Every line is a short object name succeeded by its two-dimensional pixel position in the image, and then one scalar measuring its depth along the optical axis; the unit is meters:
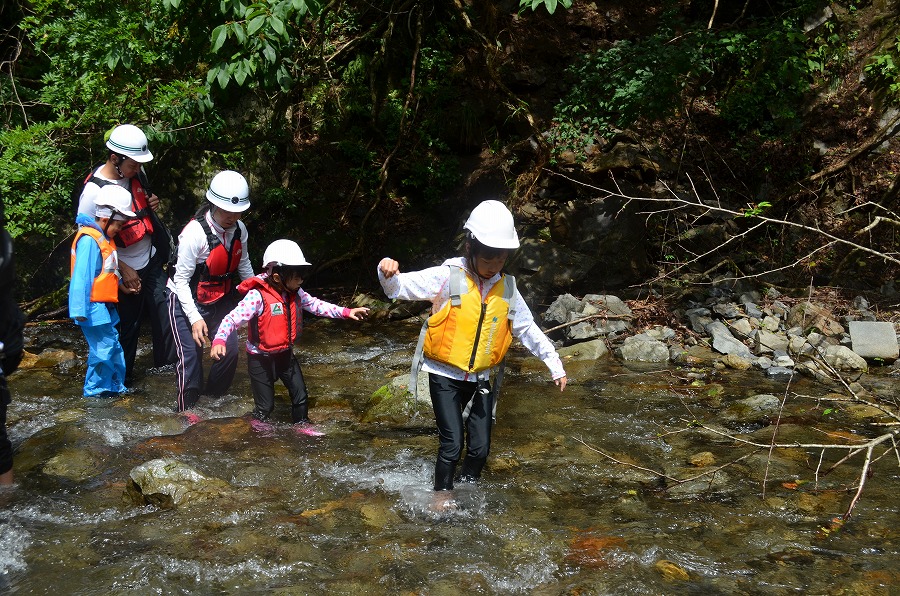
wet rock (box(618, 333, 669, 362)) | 8.12
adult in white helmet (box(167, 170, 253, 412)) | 5.77
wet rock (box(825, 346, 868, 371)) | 7.60
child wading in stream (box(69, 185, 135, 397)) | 5.96
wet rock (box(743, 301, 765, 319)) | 8.92
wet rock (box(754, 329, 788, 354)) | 8.11
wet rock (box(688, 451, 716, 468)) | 5.39
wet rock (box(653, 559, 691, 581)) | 3.89
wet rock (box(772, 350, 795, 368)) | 7.67
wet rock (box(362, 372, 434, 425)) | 6.34
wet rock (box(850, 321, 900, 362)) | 7.77
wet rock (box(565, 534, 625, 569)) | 4.02
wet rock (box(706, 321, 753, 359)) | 8.12
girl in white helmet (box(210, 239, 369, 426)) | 5.42
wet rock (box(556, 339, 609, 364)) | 8.09
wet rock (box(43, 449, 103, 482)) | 5.16
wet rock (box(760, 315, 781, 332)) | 8.65
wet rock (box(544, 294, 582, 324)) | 9.06
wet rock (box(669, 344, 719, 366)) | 7.98
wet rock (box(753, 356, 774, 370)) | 7.71
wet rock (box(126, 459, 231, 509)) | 4.62
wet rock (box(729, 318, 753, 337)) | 8.52
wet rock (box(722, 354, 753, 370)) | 7.79
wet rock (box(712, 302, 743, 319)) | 8.99
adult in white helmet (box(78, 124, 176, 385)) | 6.17
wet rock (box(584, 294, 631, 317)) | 9.05
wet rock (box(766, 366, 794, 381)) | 7.40
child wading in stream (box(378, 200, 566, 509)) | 4.31
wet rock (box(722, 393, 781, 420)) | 6.42
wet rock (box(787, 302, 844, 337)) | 8.45
